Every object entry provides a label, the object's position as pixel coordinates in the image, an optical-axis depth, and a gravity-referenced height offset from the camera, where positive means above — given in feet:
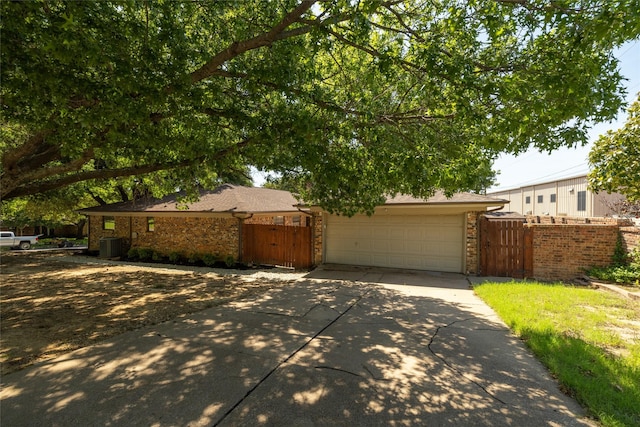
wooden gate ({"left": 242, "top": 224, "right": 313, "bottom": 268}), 40.68 -4.36
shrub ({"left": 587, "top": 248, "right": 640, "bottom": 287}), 26.76 -5.54
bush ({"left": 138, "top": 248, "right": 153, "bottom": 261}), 48.26 -6.39
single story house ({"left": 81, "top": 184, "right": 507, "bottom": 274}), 34.68 -2.33
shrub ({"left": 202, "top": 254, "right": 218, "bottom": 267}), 42.93 -6.56
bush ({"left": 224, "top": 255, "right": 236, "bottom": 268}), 41.68 -6.53
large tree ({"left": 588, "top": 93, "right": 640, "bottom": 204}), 21.24 +3.90
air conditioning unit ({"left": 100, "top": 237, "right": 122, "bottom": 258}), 50.72 -5.59
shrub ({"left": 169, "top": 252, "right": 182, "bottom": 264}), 46.06 -6.62
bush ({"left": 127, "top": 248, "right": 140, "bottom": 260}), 48.98 -6.47
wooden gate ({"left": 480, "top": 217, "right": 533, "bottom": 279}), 31.91 -3.88
